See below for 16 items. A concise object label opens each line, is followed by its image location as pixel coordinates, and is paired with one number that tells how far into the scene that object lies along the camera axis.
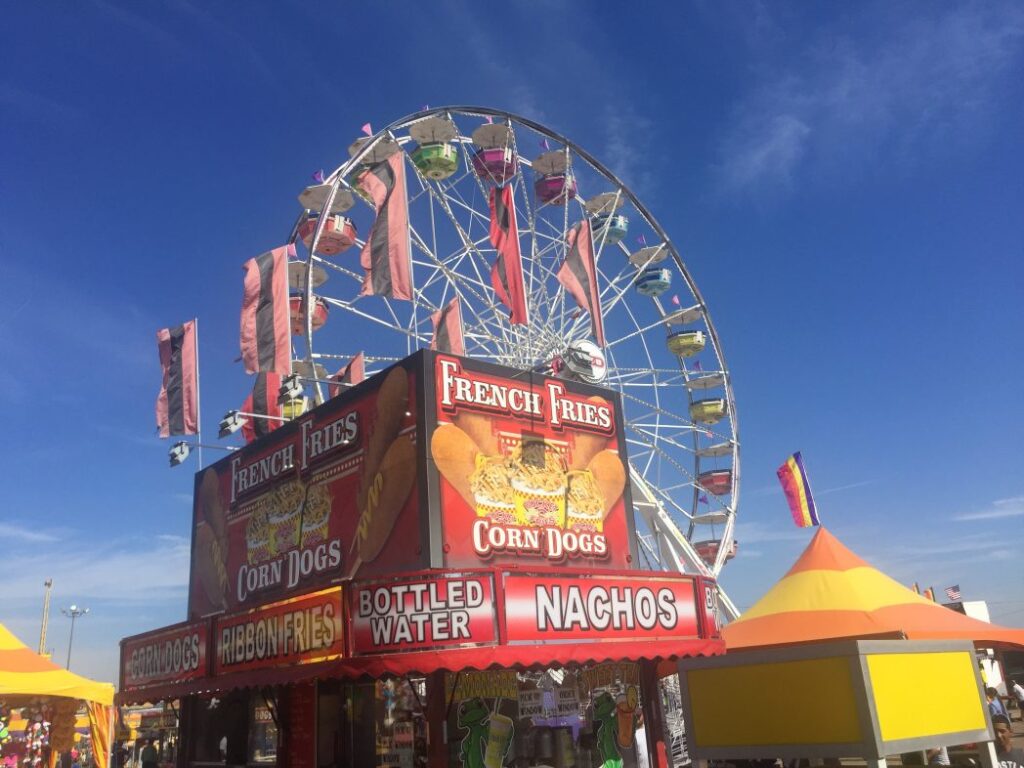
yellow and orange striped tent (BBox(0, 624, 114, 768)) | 13.79
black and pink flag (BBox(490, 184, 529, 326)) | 15.78
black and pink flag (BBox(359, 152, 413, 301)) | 15.62
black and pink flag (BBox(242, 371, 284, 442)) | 19.17
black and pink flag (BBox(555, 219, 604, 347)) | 17.30
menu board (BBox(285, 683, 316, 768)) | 13.55
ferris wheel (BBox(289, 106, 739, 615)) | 21.91
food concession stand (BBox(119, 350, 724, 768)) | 11.02
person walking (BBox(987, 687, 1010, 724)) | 16.80
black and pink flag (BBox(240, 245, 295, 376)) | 16.06
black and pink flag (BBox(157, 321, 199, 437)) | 17.45
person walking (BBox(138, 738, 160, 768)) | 19.67
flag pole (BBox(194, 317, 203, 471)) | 17.42
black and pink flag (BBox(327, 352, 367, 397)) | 19.72
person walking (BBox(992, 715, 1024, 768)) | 7.90
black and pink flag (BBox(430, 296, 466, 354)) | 19.08
